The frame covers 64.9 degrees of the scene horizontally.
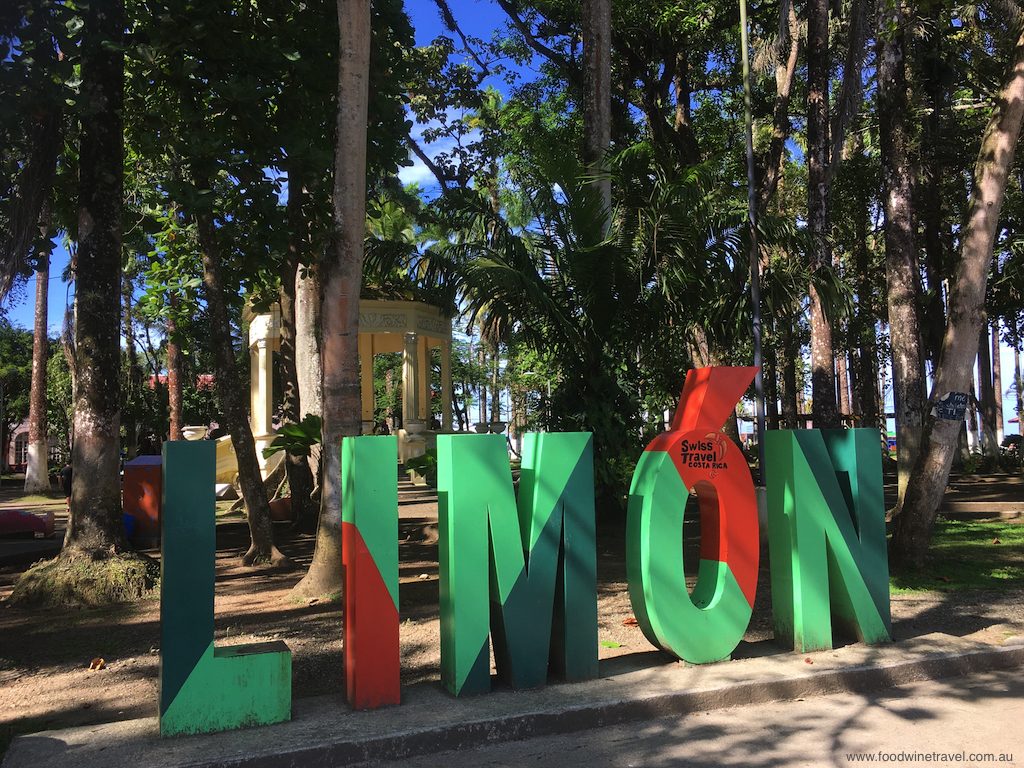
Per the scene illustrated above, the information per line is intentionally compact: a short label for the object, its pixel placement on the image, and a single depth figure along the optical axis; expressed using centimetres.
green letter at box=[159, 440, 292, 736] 405
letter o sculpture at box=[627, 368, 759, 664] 506
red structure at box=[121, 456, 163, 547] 1124
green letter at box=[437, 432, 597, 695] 464
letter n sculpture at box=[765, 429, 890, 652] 543
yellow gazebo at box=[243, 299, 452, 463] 2095
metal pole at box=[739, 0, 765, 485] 1055
